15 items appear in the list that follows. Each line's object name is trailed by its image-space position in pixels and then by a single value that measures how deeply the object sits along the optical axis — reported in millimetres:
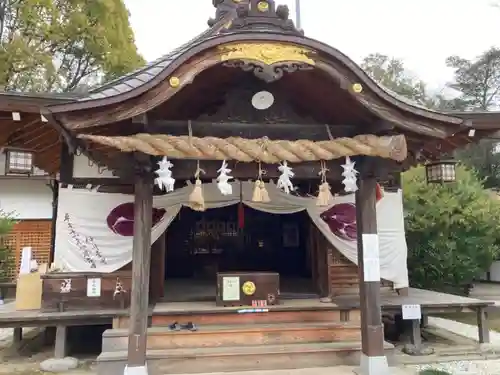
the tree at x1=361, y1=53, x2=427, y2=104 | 29094
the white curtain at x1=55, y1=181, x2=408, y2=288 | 7031
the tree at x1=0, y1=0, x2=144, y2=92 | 13633
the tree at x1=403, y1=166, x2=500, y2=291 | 11484
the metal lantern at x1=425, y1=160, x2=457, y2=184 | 7926
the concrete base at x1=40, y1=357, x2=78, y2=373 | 6102
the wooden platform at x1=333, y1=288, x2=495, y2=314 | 7055
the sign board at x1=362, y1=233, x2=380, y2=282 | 5562
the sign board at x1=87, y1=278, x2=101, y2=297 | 6910
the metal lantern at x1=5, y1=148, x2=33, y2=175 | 6457
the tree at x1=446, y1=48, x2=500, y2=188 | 26984
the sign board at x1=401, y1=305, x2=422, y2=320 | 6785
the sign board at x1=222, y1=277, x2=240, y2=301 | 6672
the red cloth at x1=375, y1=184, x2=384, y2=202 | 7591
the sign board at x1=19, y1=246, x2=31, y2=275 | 7465
